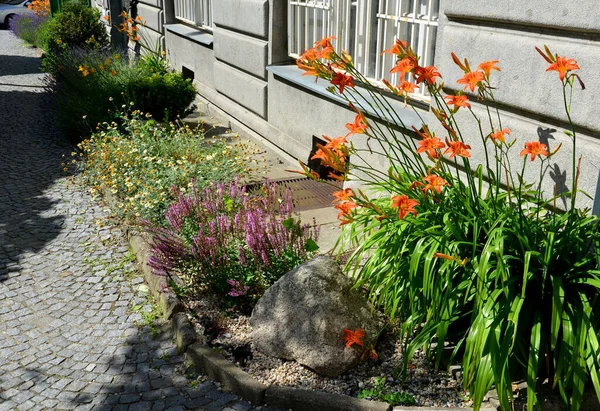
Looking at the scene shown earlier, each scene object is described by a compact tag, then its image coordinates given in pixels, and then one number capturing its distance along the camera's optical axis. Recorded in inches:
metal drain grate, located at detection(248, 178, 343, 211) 243.2
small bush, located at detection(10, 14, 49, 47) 768.0
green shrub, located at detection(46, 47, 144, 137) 328.2
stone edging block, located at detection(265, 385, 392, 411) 123.0
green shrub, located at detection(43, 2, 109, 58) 573.9
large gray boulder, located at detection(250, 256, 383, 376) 136.9
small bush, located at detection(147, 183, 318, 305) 164.6
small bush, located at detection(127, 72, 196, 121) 344.2
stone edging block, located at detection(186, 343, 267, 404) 132.6
